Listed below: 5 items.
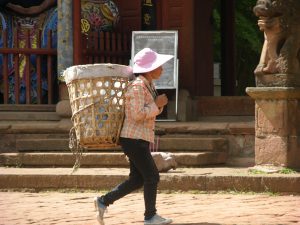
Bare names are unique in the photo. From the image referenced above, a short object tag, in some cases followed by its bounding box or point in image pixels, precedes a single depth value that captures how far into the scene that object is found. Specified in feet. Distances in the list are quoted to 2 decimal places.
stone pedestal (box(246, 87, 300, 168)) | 62.18
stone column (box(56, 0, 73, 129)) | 79.61
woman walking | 45.04
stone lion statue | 62.39
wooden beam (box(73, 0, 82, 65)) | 79.25
